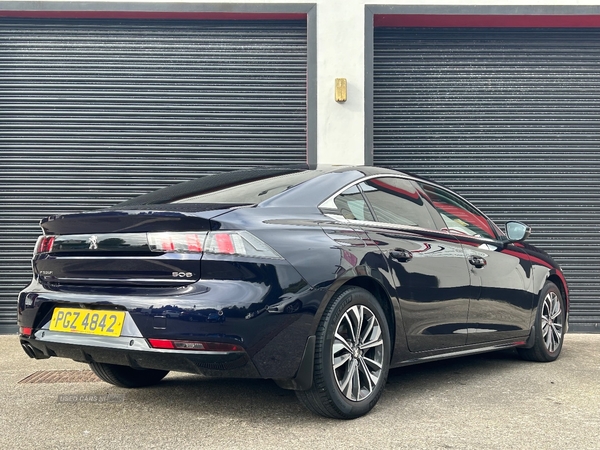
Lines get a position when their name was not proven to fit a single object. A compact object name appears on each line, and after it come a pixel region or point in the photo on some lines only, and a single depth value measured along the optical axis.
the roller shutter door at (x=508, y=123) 8.39
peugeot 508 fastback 3.26
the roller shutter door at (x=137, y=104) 8.05
